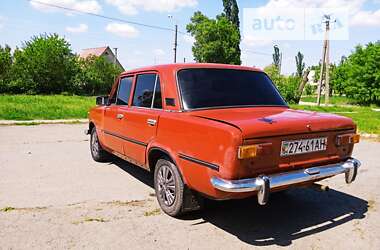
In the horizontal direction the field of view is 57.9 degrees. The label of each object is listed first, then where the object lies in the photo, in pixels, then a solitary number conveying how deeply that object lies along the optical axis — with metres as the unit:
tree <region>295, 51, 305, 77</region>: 76.50
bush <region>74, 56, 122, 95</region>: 44.03
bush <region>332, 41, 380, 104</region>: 38.06
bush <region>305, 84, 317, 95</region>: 73.75
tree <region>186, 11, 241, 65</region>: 49.72
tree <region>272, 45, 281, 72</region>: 77.18
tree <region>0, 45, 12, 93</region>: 37.69
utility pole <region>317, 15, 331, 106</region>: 30.36
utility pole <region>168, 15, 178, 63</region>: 39.18
